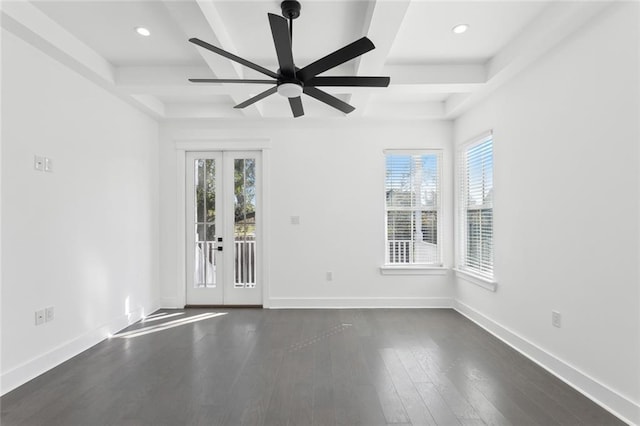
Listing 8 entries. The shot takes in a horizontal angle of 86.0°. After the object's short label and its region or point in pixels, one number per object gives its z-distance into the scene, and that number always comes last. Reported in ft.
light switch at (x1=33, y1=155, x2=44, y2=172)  8.86
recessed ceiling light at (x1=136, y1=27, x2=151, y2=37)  9.07
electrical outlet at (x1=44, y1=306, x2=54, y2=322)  9.19
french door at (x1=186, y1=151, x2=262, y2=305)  15.67
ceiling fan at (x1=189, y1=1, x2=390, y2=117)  6.21
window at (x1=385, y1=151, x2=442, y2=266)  15.67
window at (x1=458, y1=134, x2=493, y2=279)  12.64
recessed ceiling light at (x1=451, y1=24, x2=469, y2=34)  8.99
